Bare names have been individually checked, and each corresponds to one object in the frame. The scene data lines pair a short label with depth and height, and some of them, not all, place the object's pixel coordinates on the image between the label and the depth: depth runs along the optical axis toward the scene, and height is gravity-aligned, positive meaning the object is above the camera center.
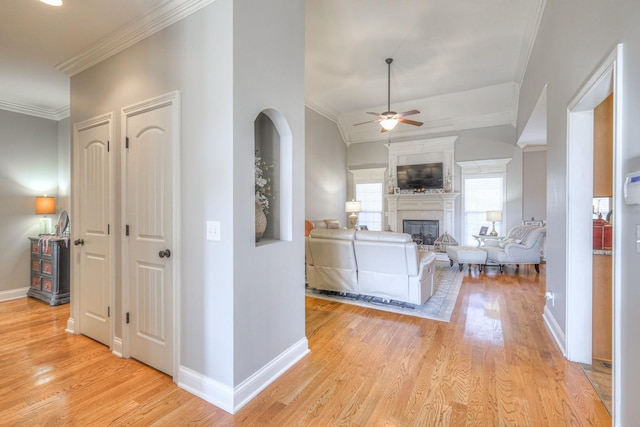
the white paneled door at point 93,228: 2.81 -0.17
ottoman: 5.75 -0.87
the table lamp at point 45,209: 4.62 +0.03
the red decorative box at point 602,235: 2.41 -0.19
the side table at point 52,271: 4.14 -0.86
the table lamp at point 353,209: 8.12 +0.06
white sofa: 3.70 -0.71
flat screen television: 7.76 +0.93
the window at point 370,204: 8.58 +0.21
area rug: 3.65 -1.24
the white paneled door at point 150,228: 2.29 -0.14
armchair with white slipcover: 5.48 -0.74
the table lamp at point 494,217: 6.81 -0.13
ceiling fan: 5.27 +1.67
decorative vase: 2.36 -0.08
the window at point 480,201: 7.20 +0.25
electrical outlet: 3.03 -0.90
